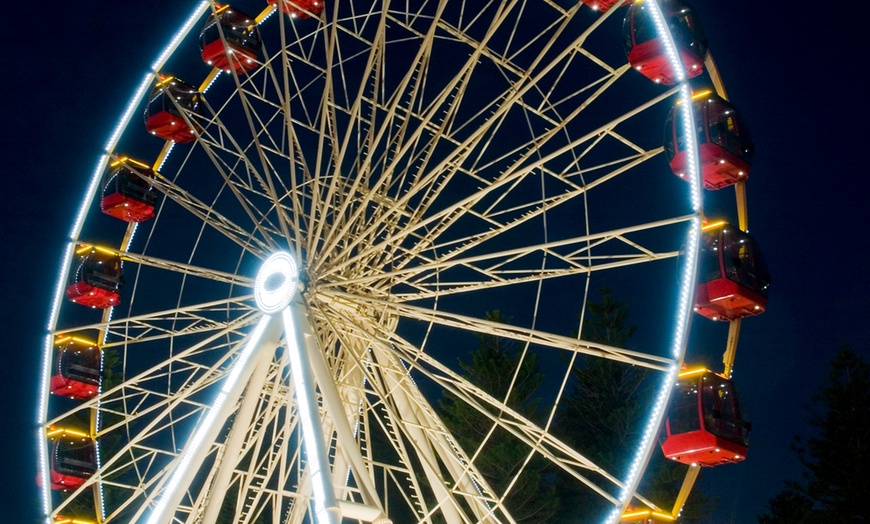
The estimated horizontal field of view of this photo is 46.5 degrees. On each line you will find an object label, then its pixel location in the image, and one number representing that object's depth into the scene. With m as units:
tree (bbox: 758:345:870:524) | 23.75
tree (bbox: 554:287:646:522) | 28.31
